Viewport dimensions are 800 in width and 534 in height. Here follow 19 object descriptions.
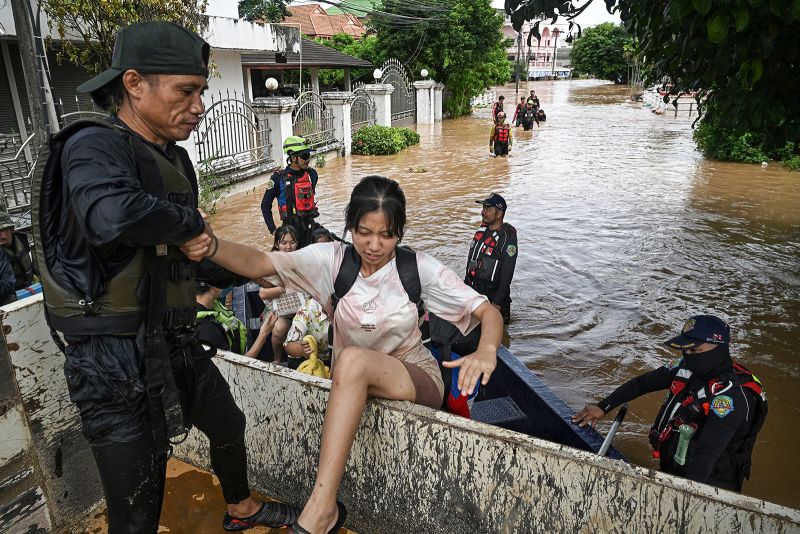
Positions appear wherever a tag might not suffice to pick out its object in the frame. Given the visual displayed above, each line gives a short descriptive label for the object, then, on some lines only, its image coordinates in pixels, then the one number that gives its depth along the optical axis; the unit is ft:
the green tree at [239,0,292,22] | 126.82
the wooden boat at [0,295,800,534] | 6.59
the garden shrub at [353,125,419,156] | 57.82
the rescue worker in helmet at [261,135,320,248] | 21.91
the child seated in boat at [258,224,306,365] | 13.98
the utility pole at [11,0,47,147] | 18.51
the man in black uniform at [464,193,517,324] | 17.84
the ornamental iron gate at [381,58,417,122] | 75.82
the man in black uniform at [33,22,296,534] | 5.42
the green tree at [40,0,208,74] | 24.45
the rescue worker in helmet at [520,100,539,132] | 73.56
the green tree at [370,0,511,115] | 81.46
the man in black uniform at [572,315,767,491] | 8.80
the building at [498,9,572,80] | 265.54
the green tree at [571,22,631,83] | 200.13
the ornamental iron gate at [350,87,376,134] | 63.36
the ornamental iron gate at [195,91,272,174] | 37.32
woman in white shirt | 6.66
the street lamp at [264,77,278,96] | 44.57
